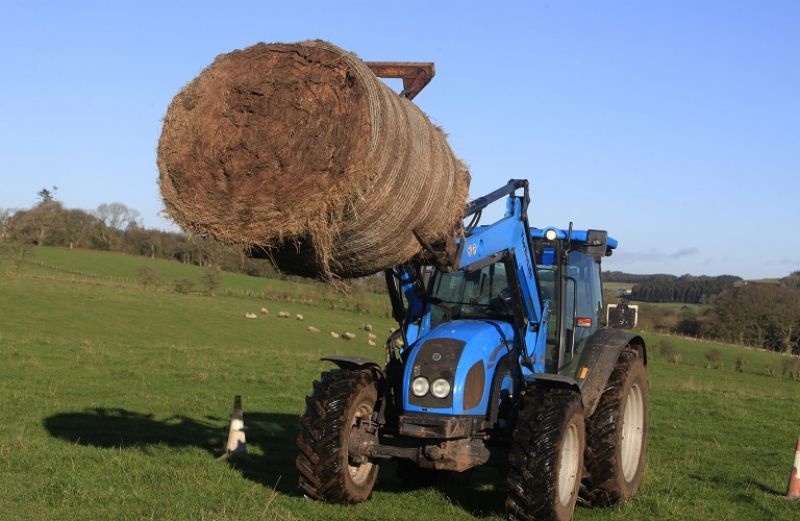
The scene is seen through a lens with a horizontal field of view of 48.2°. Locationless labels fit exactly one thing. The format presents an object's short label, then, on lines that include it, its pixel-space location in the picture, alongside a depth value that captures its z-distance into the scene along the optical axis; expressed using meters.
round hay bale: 6.02
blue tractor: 7.39
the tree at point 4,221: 59.04
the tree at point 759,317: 65.81
